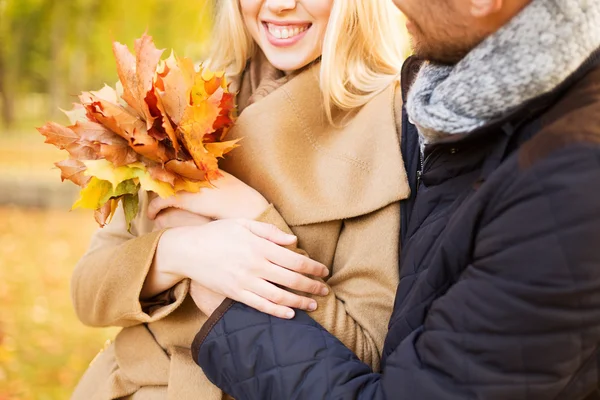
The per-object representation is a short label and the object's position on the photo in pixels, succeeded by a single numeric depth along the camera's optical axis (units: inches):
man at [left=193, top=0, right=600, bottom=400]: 46.8
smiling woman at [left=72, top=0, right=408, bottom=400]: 55.4
